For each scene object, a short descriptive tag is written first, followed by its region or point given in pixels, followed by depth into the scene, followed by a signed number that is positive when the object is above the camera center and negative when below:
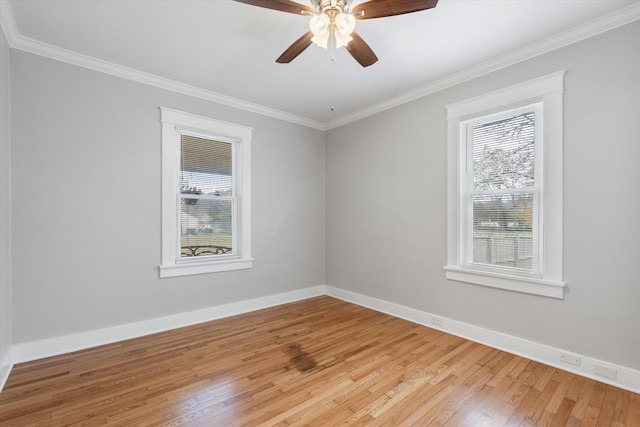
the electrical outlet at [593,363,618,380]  2.22 -1.23
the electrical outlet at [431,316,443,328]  3.30 -1.25
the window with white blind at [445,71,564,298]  2.53 +0.23
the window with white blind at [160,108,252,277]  3.35 +0.22
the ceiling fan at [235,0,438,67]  1.70 +1.23
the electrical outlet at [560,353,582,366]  2.39 -1.22
